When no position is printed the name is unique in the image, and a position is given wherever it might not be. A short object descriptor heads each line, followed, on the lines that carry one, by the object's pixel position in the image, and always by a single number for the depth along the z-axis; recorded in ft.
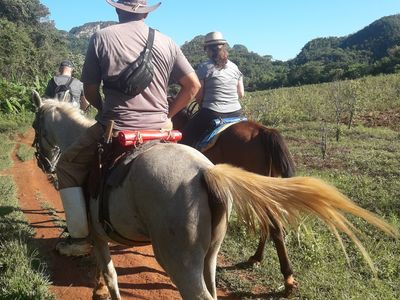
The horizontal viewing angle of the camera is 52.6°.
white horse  8.20
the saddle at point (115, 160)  10.08
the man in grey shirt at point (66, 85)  25.61
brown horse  14.66
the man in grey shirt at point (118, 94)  10.36
